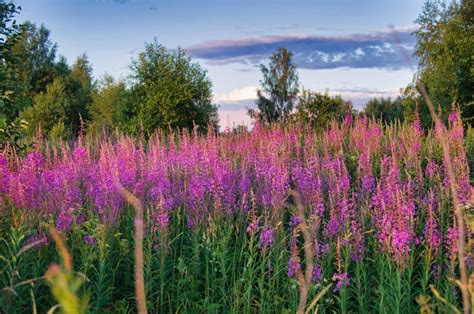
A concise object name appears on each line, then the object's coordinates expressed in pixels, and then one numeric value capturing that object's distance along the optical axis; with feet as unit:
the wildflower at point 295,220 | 18.29
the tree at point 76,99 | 171.32
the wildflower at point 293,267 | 15.20
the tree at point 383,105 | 211.00
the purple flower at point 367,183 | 21.95
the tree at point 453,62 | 89.97
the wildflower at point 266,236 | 16.56
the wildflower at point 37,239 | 16.81
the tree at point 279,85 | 201.57
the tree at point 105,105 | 188.24
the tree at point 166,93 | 107.76
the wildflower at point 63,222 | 17.01
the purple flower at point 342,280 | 15.08
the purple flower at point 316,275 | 15.71
